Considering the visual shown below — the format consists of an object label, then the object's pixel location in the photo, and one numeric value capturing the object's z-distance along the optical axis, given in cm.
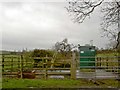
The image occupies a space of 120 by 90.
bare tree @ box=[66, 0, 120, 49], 1359
